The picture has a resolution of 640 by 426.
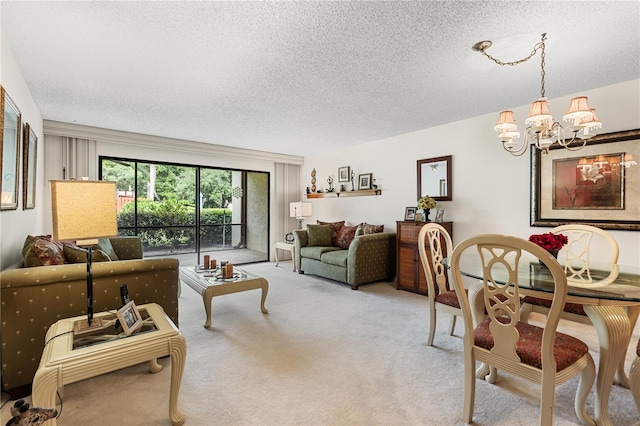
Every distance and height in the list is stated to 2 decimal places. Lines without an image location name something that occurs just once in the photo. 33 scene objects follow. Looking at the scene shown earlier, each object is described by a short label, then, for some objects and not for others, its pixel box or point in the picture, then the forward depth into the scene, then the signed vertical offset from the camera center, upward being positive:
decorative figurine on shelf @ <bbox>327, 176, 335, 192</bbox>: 6.28 +0.56
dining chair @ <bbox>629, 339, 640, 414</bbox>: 1.56 -0.88
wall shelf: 5.39 +0.33
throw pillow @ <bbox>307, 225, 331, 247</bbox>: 5.52 -0.44
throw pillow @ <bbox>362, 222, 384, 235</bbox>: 5.03 -0.30
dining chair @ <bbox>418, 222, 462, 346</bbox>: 2.44 -0.70
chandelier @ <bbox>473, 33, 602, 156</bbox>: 2.00 +0.64
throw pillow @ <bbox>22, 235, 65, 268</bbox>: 2.08 -0.30
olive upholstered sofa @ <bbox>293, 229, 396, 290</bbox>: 4.46 -0.78
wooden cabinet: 4.21 -0.68
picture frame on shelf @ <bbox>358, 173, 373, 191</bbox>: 5.51 +0.55
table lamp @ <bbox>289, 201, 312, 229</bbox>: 6.53 +0.02
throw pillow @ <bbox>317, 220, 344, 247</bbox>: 5.62 -0.34
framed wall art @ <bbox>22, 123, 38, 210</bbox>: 2.77 +0.43
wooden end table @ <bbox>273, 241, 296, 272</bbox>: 5.74 -0.73
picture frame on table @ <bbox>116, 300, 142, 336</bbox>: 1.63 -0.60
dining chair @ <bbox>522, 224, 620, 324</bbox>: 1.91 -0.44
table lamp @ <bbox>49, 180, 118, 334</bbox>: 1.64 -0.01
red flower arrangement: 2.01 -0.21
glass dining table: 1.59 -0.59
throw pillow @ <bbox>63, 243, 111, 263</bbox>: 2.28 -0.33
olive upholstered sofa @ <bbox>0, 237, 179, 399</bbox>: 1.86 -0.58
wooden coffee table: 3.03 -0.76
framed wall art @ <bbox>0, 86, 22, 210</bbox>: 2.00 +0.46
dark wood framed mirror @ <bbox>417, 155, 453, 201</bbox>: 4.35 +0.48
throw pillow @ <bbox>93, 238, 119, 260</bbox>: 3.39 -0.41
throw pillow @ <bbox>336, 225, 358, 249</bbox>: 5.34 -0.45
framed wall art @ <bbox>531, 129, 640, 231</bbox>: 2.89 +0.27
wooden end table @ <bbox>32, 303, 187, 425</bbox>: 1.35 -0.69
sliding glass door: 5.23 +0.05
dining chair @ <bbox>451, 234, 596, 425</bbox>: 1.41 -0.71
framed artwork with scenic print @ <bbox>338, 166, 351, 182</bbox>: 5.95 +0.74
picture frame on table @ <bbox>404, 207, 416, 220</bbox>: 4.62 -0.04
